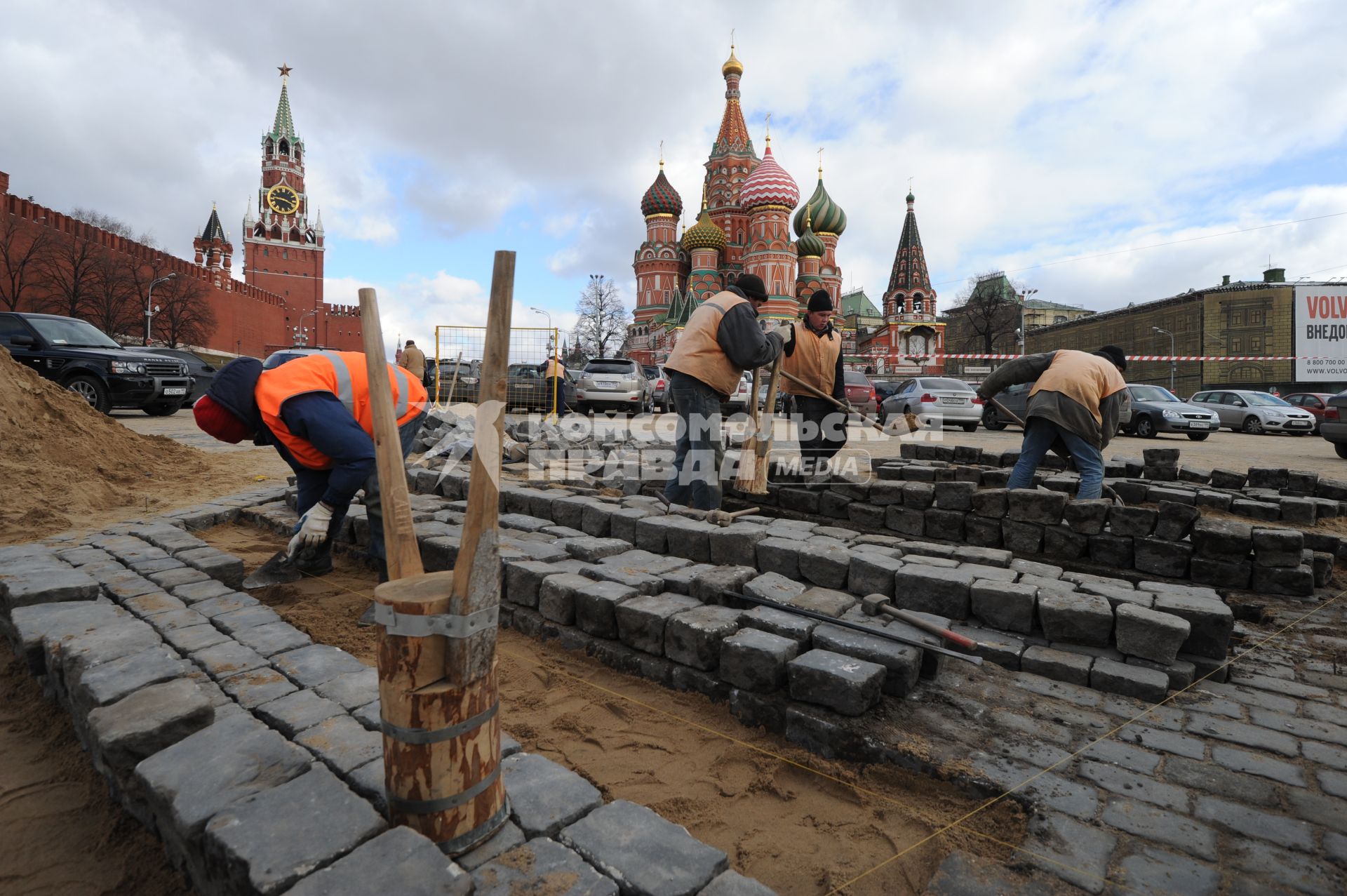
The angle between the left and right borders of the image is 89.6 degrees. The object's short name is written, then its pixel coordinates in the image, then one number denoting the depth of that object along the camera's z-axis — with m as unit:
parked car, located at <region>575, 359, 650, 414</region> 16.28
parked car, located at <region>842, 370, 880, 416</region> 16.08
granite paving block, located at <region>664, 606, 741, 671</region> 2.69
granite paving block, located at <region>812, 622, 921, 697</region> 2.51
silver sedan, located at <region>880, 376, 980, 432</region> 15.11
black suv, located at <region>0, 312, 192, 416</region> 10.23
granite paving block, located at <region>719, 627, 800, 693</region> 2.50
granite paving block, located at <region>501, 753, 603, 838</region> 1.64
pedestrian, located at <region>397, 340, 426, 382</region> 13.14
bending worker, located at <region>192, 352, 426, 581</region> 3.42
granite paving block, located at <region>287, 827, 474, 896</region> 1.34
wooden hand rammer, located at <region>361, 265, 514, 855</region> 1.45
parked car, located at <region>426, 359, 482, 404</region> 14.60
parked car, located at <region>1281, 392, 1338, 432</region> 17.59
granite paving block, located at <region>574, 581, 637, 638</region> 3.04
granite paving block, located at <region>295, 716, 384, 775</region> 1.83
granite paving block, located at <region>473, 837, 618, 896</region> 1.42
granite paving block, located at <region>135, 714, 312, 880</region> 1.59
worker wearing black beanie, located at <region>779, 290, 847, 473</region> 6.21
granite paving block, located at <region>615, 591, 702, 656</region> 2.86
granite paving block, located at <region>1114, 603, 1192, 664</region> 2.72
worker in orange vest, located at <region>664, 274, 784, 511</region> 5.00
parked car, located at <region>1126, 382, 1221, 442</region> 14.16
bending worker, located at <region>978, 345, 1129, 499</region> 4.89
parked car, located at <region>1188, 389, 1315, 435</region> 16.28
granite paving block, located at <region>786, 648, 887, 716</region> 2.33
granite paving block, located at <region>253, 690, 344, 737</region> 2.02
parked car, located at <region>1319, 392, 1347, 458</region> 10.34
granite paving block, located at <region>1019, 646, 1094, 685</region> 2.74
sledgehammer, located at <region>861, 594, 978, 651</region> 2.70
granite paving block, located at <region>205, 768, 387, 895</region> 1.39
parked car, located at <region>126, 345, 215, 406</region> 14.12
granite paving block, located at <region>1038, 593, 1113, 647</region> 2.86
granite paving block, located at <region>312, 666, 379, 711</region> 2.19
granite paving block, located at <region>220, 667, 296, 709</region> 2.20
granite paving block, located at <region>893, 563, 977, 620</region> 3.19
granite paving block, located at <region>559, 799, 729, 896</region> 1.46
